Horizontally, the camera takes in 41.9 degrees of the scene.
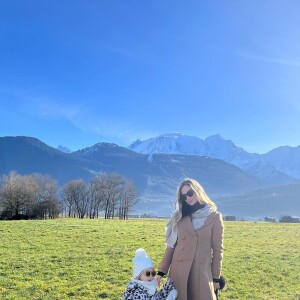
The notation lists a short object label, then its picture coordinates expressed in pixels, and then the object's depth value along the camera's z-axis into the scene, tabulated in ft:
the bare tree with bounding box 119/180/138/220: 366.63
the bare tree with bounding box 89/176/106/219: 363.97
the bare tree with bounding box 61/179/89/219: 359.76
